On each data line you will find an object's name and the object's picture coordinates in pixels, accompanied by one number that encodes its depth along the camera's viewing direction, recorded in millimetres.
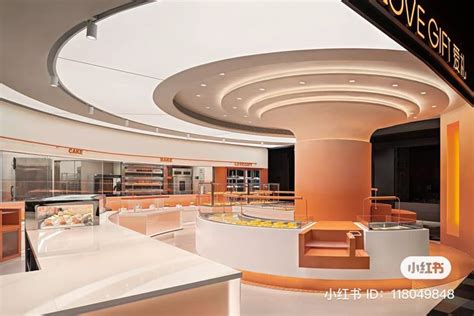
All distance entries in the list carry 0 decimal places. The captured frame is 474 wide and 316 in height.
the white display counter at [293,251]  5691
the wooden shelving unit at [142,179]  13133
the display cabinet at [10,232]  7203
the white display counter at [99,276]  1741
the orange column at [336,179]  8539
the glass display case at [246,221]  6391
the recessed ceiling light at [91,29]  3540
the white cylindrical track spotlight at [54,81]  5416
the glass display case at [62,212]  4207
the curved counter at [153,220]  9711
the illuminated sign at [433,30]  1458
